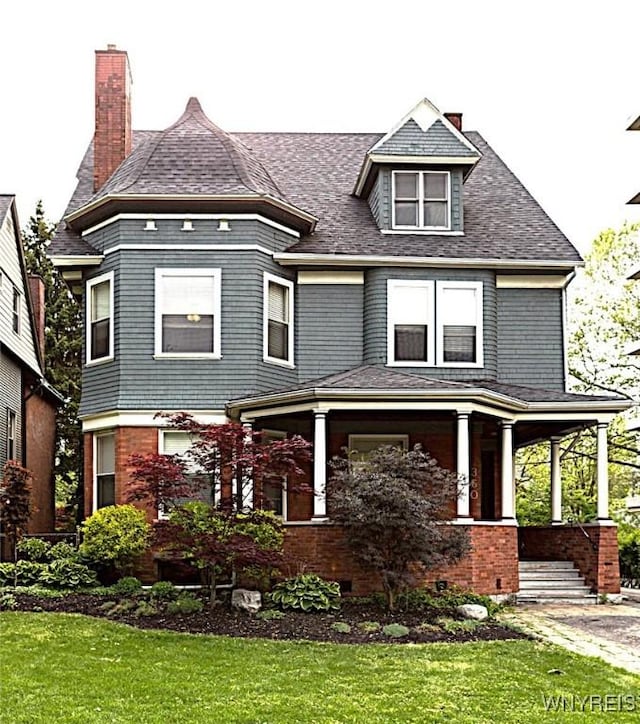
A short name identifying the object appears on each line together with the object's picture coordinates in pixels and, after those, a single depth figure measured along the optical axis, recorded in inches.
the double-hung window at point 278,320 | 804.6
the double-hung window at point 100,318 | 800.3
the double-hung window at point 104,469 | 789.2
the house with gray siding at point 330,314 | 759.1
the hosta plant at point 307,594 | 634.2
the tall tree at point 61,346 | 1240.8
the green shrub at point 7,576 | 696.4
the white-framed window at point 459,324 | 832.3
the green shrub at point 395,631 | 568.4
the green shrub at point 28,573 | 695.7
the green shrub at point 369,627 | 581.3
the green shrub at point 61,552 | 734.1
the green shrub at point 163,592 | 665.0
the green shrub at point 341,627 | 577.6
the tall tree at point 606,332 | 1270.9
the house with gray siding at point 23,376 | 960.3
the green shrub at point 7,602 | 622.0
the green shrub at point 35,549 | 740.8
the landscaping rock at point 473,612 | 631.2
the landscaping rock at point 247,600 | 625.0
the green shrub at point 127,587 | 687.7
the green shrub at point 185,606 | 612.6
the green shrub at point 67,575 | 692.7
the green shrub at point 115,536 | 708.7
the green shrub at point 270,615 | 605.3
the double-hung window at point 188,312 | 786.2
